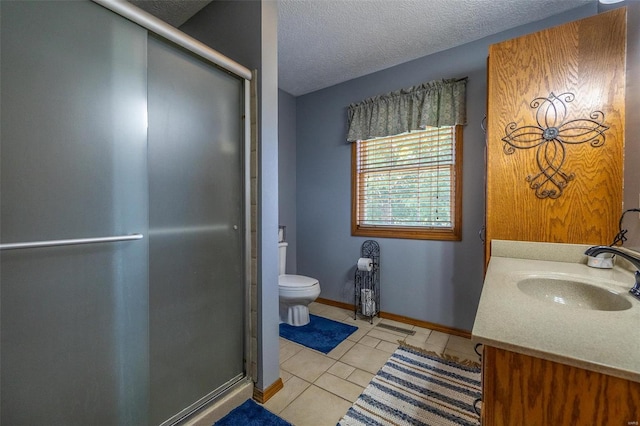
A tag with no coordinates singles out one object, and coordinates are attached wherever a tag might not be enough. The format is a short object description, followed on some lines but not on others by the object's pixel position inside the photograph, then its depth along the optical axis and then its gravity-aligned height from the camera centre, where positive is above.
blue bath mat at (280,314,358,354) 2.16 -1.11
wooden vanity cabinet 0.51 -0.39
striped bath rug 1.39 -1.10
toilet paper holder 2.58 -0.76
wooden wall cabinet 1.41 +0.44
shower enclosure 0.83 -0.05
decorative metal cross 1.47 +0.42
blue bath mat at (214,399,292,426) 1.36 -1.11
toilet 2.32 -0.77
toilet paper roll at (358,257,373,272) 2.52 -0.54
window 2.35 +0.23
